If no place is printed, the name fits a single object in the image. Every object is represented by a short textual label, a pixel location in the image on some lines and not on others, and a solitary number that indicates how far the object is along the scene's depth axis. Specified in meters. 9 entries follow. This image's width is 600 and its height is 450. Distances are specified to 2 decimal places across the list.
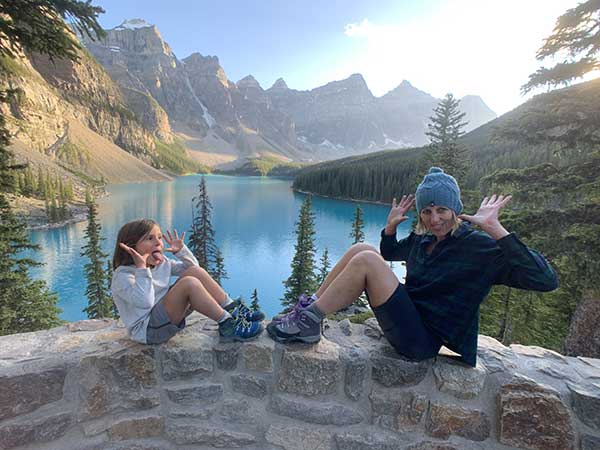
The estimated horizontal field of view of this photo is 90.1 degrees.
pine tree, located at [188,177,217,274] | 18.55
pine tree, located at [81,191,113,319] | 17.50
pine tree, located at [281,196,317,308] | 20.08
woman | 1.99
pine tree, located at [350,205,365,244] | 23.97
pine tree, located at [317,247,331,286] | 22.17
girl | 2.28
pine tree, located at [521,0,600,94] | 5.34
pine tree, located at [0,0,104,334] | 3.40
